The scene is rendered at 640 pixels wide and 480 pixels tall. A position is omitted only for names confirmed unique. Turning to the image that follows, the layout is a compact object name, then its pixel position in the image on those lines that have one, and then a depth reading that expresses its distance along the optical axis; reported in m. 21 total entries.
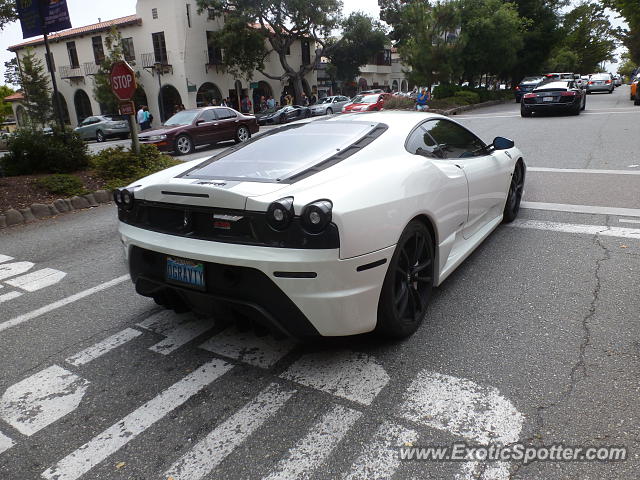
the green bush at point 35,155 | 9.24
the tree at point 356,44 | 39.00
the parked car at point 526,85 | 29.14
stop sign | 8.88
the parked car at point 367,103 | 23.12
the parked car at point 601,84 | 38.34
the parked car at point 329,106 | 30.97
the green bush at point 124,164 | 9.23
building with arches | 33.84
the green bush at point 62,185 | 8.12
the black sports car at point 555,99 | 17.70
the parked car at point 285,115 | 29.52
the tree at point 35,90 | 34.69
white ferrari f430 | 2.52
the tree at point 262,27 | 33.41
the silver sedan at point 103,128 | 27.09
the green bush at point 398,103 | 26.14
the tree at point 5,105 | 57.08
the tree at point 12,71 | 47.10
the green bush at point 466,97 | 27.53
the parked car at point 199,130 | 14.68
